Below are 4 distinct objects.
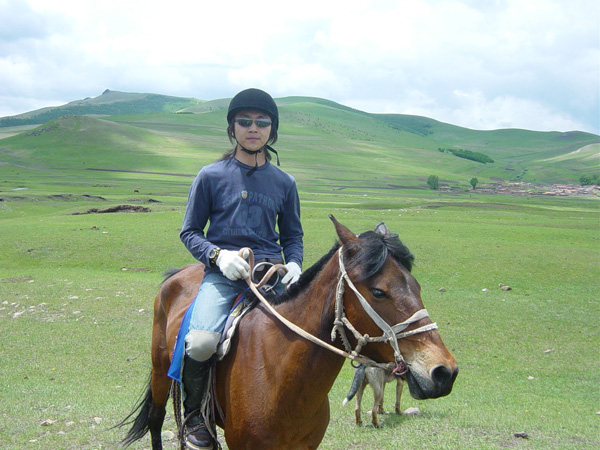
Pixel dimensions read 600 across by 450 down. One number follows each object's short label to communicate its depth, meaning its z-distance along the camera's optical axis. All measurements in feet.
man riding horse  14.24
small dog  24.98
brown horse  10.37
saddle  13.87
